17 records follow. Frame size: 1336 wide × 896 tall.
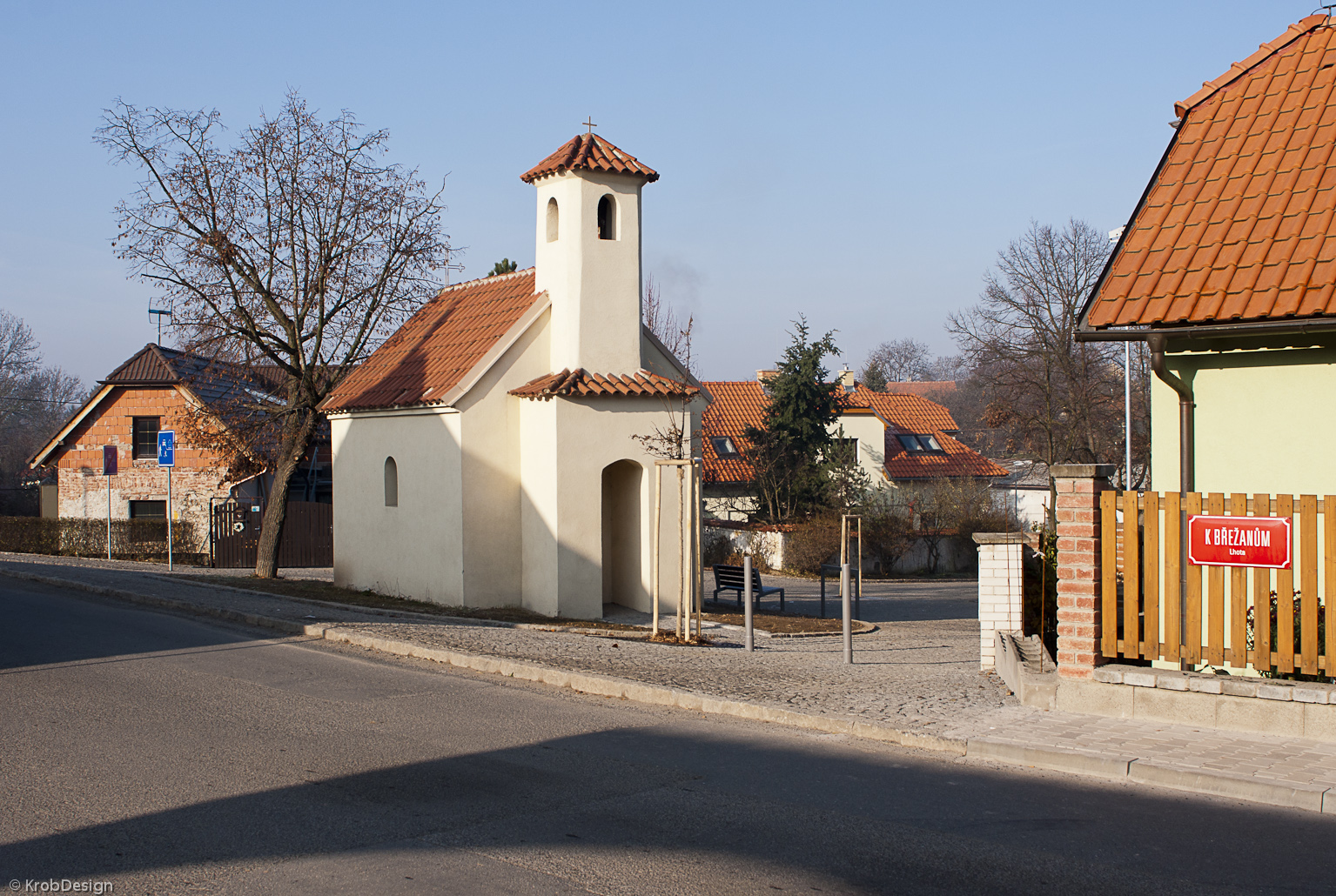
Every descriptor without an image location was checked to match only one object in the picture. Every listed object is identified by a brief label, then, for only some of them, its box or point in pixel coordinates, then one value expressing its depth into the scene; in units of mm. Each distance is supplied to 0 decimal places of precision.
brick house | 36000
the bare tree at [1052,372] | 39188
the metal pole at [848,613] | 12055
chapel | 17828
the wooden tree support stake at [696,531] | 14531
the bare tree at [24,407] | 68125
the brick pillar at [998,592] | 11562
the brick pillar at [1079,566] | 8664
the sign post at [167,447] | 23359
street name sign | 7957
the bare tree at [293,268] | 20891
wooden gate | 31641
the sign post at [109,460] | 34656
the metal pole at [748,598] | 13406
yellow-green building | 9102
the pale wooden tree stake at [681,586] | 14047
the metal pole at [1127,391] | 28336
